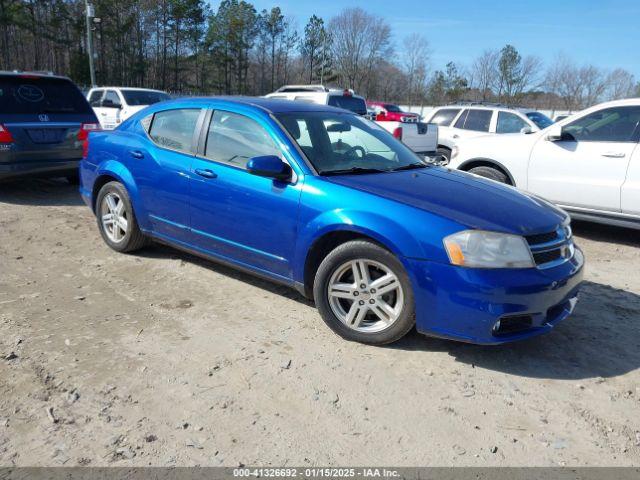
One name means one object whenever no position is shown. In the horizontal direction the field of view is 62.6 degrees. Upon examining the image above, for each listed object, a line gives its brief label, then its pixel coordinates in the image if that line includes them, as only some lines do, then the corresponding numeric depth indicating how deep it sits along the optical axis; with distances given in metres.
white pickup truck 10.55
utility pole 23.98
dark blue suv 7.44
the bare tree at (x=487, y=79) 61.25
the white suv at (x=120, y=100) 14.55
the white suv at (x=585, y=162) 6.32
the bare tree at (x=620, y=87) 53.29
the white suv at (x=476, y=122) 11.70
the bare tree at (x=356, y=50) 75.94
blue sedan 3.21
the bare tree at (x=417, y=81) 70.00
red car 27.88
